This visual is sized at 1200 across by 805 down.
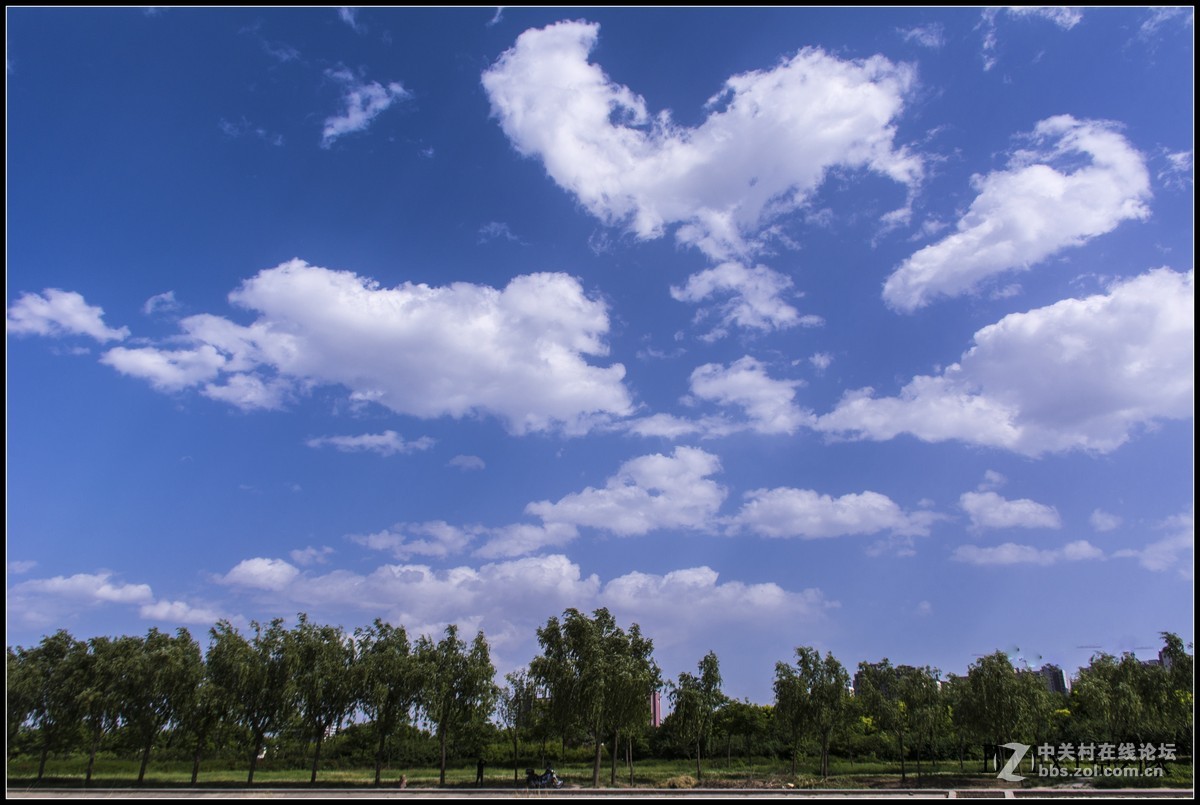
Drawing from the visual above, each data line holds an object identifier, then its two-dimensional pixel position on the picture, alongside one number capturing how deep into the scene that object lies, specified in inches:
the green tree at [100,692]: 1517.0
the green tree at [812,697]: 1649.9
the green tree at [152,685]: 1505.9
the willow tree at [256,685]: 1526.8
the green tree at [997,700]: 1523.1
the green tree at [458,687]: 1565.0
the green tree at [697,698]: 1707.7
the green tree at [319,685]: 1547.7
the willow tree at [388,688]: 1549.0
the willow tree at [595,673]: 1487.5
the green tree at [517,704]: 1877.5
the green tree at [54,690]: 1540.4
